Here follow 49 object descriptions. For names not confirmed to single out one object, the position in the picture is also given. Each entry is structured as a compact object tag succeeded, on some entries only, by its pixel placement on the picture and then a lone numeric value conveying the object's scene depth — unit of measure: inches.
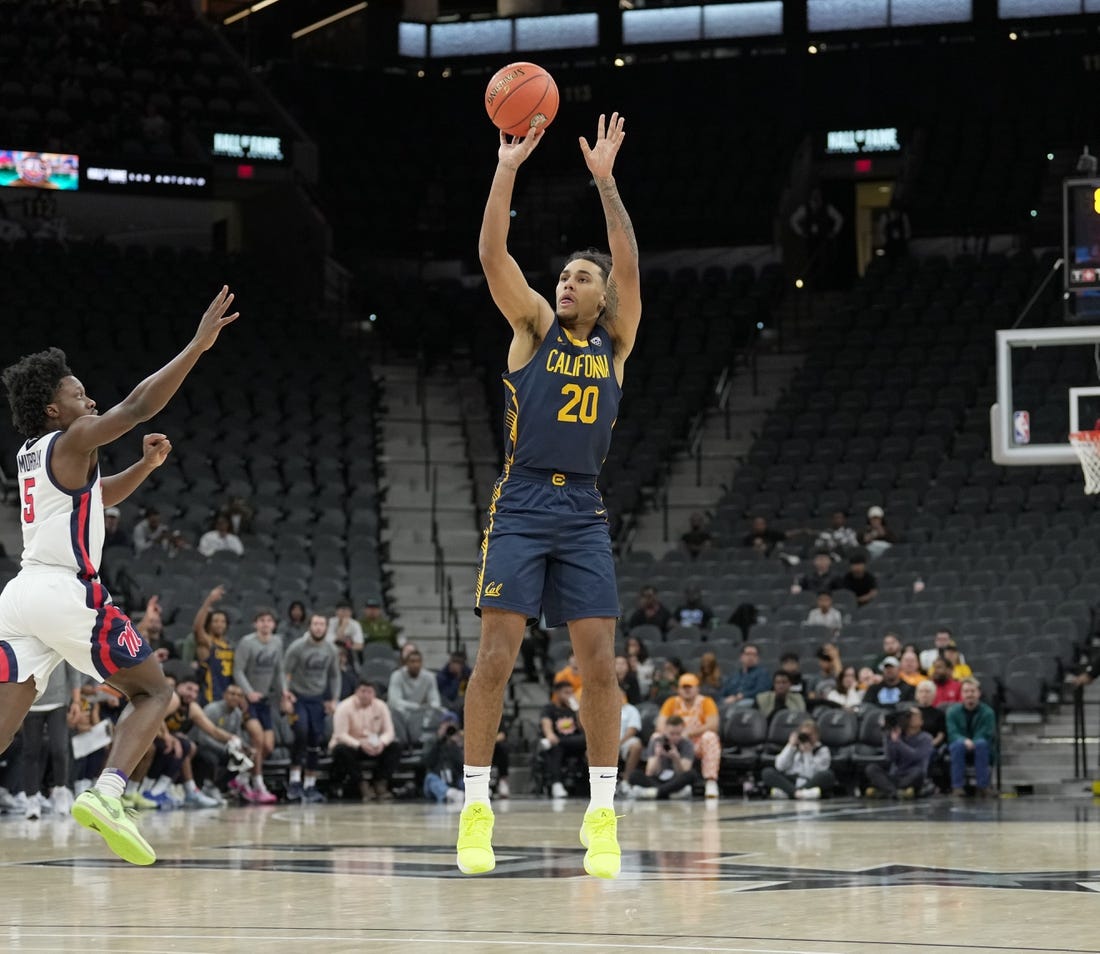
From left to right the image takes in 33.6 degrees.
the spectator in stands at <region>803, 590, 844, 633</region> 746.8
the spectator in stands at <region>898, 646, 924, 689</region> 673.0
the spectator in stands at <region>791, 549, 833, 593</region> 785.6
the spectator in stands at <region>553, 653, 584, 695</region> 700.7
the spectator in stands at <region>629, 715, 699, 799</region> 661.3
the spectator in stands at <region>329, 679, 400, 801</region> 672.4
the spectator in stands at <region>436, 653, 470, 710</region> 717.9
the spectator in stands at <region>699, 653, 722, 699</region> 698.2
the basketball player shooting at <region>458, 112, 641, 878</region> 266.8
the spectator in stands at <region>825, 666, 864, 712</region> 677.3
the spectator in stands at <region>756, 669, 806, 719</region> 676.1
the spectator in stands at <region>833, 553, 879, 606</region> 778.8
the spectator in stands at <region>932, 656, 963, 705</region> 661.3
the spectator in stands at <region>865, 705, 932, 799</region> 637.3
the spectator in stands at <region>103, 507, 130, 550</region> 764.6
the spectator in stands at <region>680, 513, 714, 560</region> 859.4
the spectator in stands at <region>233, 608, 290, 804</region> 658.2
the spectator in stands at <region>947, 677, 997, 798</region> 639.1
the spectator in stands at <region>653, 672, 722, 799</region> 660.7
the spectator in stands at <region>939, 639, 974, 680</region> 673.8
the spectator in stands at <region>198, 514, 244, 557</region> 790.5
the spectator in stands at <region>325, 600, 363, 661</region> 727.7
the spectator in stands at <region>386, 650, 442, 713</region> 700.0
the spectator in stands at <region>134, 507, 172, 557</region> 776.9
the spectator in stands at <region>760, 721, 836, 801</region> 644.7
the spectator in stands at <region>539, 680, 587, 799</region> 679.1
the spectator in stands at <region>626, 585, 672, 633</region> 774.5
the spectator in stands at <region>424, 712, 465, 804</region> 670.2
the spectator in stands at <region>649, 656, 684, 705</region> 699.4
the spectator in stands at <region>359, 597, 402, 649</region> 767.1
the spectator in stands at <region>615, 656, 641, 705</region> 700.7
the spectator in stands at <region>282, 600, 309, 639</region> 713.6
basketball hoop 627.5
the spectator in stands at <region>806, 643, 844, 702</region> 681.0
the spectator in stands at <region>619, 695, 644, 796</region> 663.1
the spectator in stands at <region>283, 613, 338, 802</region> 676.7
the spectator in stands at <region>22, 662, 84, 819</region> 554.9
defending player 277.1
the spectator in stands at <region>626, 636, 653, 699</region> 716.7
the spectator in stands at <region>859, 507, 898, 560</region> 819.4
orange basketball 273.0
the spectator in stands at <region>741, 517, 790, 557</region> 839.1
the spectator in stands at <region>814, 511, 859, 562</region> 815.1
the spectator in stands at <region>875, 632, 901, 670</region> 690.2
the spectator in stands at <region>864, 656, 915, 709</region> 668.1
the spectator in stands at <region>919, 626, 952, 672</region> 684.7
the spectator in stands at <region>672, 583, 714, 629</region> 771.4
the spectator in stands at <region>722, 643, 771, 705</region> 692.1
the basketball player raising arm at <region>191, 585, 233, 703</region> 645.9
